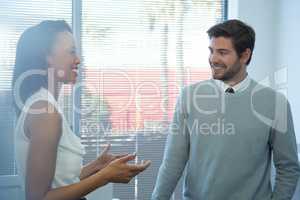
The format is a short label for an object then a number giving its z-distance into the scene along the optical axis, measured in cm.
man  166
